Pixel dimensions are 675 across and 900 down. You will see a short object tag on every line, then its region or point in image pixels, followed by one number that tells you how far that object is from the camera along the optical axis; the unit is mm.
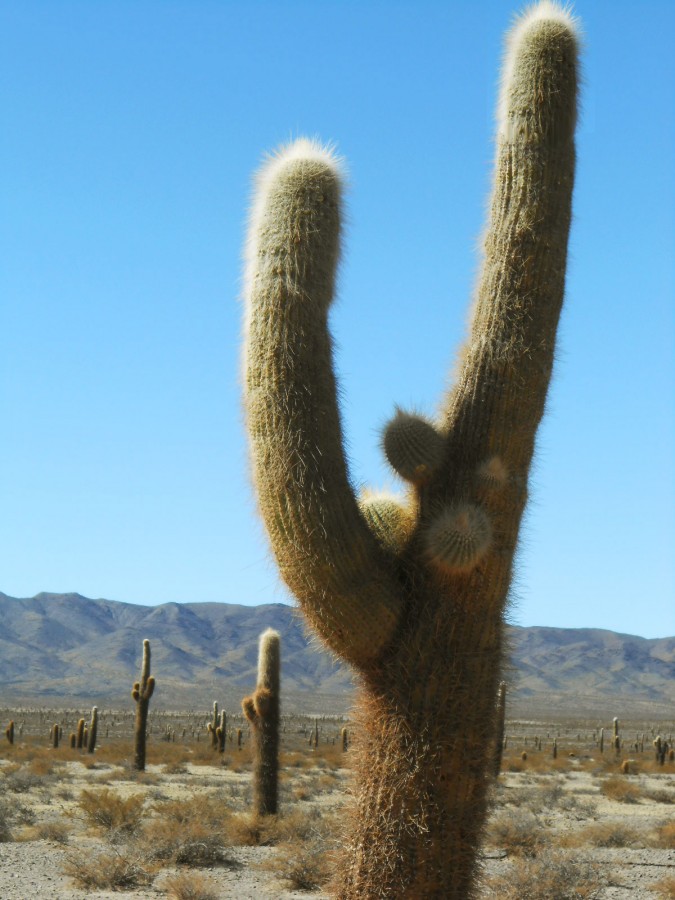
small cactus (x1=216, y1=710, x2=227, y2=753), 38316
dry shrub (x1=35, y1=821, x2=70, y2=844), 15938
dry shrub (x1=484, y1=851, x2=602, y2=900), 11766
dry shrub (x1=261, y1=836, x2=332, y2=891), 12664
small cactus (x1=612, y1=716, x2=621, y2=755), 44531
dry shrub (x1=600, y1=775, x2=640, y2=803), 26719
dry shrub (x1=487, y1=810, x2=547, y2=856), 15583
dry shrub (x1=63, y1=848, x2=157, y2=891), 12320
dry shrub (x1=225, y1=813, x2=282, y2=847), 15836
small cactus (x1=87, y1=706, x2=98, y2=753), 37031
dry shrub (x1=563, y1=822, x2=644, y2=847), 16984
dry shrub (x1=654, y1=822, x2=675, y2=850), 16922
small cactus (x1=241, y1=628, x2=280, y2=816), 16625
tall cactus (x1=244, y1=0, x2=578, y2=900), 5184
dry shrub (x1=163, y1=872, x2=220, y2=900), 11234
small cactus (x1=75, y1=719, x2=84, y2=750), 39366
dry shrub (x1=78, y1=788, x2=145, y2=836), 16433
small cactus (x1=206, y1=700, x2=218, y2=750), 38969
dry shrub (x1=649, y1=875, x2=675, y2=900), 12052
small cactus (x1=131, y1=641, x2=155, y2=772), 27000
